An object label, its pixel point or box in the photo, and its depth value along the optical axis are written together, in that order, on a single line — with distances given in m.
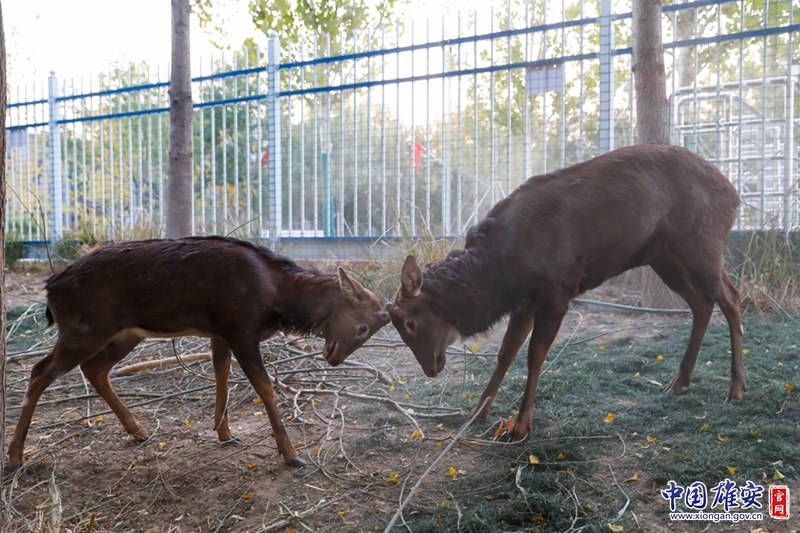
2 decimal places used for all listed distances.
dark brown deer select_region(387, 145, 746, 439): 4.14
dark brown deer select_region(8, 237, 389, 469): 3.93
